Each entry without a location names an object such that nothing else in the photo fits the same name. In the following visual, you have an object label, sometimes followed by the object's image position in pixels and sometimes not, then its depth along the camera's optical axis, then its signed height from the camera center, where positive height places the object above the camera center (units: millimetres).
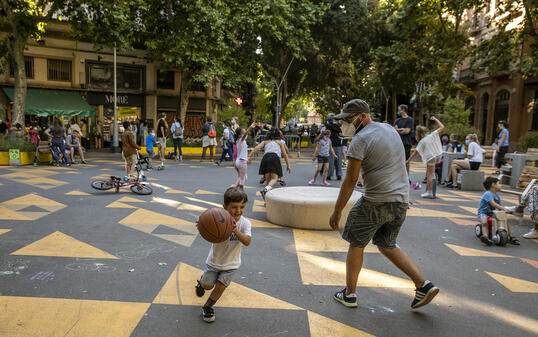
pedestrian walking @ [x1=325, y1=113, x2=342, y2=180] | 12219 -280
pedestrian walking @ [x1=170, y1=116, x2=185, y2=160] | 17188 +20
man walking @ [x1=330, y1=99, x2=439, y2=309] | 3473 -484
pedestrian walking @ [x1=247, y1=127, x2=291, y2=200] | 8430 -447
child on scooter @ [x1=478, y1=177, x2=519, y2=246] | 6027 -925
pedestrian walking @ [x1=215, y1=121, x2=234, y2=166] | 16891 -166
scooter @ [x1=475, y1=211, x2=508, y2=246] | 5883 -1215
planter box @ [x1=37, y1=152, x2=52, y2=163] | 15367 -1051
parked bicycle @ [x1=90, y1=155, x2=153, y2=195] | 9145 -1187
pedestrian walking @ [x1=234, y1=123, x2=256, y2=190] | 8891 -461
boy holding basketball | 3361 -1049
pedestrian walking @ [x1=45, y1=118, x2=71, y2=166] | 14703 -405
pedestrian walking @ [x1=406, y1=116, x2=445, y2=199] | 9547 -241
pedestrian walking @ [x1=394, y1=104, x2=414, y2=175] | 9258 +338
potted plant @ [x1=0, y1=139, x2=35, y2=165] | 14826 -853
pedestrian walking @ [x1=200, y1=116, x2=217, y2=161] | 17516 -105
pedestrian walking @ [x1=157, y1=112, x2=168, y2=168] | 15828 -38
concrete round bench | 6492 -1143
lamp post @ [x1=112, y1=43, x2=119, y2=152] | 22242 -80
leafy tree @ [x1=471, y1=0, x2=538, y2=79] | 16719 +4293
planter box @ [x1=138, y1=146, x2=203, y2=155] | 21005 -833
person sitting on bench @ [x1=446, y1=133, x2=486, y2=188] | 11586 -536
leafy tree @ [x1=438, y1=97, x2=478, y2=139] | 23656 +1680
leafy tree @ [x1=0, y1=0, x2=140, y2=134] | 16344 +4449
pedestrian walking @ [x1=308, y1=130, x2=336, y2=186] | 11383 -375
